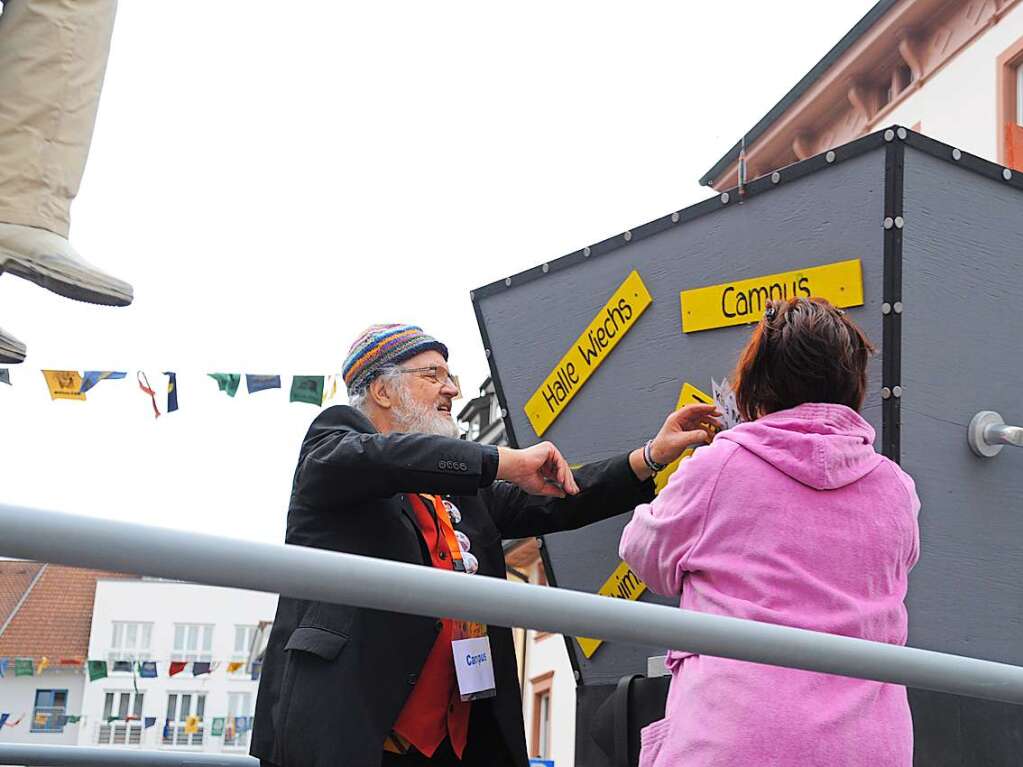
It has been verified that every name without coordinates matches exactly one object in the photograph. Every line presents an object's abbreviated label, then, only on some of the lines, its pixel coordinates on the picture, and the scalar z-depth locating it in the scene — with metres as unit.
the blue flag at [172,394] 10.43
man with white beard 2.64
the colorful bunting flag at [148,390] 10.43
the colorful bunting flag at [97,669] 22.05
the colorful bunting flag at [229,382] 10.52
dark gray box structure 2.78
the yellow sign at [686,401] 3.18
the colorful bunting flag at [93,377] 10.27
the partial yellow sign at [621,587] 3.32
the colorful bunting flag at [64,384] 10.26
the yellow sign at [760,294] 2.88
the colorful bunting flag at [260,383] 10.38
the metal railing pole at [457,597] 1.02
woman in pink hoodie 2.01
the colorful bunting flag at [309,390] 10.06
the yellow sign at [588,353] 3.40
